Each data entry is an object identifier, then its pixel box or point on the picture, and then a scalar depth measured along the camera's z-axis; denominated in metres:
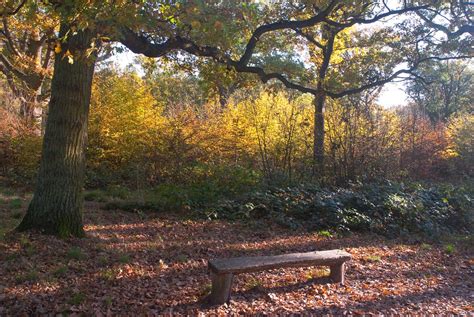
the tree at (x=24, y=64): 15.75
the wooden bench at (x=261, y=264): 4.57
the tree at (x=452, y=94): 31.43
